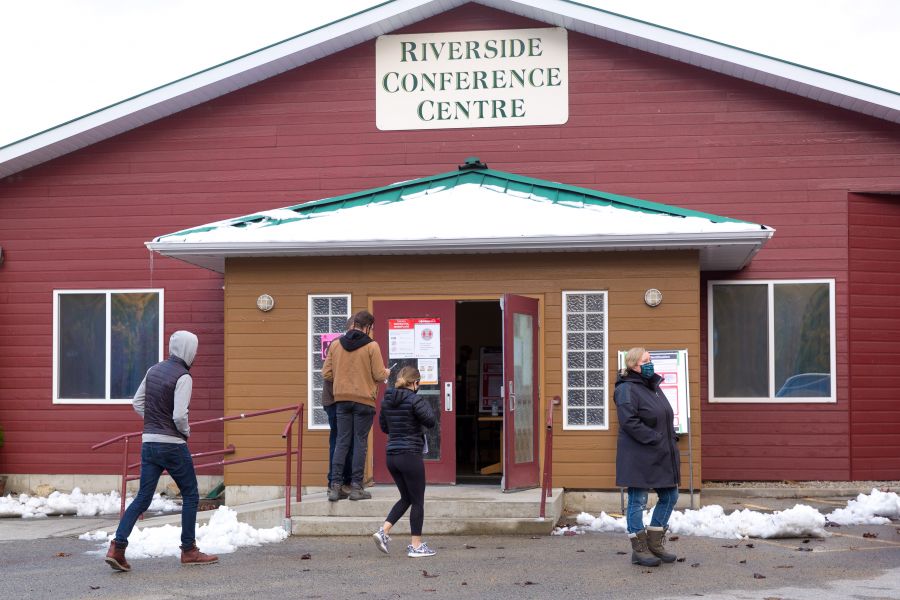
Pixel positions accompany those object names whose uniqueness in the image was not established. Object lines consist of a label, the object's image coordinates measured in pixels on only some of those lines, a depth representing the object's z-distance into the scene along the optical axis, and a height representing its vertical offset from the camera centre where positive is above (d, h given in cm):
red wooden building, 1416 +201
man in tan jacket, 1101 -40
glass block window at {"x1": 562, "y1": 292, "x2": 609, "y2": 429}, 1255 -19
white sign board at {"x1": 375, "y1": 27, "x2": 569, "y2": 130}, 1480 +349
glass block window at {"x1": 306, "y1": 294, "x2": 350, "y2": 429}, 1293 +17
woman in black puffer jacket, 950 -80
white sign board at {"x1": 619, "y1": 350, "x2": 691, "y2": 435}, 1222 -39
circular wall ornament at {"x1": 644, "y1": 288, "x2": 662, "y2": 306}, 1237 +52
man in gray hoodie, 910 -72
